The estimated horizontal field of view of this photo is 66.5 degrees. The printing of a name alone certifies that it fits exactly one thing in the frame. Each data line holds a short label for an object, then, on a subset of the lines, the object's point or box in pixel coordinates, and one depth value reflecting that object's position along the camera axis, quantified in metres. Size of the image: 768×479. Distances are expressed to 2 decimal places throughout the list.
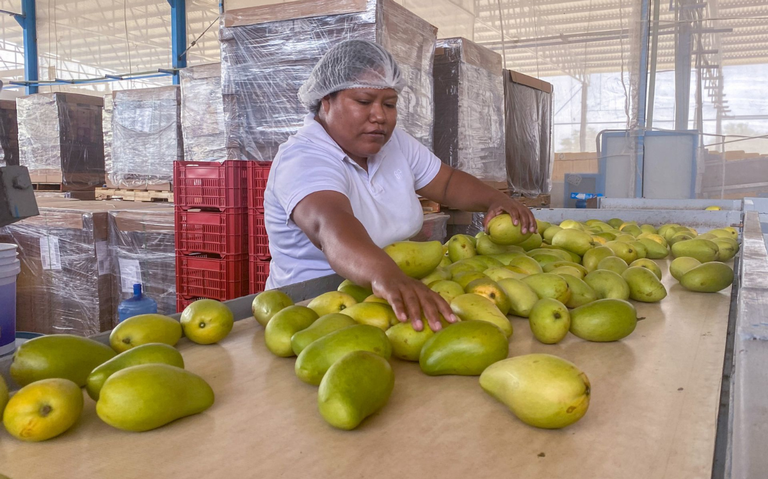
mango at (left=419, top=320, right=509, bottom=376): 1.09
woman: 1.76
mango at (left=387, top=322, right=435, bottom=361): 1.19
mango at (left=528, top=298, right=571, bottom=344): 1.29
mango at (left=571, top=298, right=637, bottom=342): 1.32
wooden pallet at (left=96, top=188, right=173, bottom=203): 5.69
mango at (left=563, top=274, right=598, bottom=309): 1.55
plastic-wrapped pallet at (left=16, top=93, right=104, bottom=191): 6.42
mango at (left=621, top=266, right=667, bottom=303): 1.69
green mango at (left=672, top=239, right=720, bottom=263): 2.16
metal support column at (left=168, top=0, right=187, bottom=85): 11.09
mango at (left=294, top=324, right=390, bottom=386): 1.05
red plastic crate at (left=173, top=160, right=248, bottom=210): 3.89
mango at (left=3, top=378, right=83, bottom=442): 0.85
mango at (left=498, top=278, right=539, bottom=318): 1.48
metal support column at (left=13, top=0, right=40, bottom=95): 11.90
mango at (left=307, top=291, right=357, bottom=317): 1.40
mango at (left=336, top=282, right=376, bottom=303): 1.51
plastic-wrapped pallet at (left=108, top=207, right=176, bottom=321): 4.45
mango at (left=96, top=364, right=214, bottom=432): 0.88
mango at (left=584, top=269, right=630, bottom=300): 1.61
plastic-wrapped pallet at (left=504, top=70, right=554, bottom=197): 5.89
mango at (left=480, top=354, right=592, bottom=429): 0.88
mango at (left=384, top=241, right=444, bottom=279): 1.59
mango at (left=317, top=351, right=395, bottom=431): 0.87
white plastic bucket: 2.54
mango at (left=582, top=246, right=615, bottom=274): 1.97
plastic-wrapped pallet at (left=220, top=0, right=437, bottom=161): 3.78
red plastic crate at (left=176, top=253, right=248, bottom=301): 3.92
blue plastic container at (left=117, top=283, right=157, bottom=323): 3.72
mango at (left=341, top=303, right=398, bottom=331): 1.26
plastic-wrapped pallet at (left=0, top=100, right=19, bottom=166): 7.38
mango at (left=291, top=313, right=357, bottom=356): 1.16
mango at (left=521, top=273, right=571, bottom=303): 1.50
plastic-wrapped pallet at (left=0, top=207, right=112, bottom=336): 4.62
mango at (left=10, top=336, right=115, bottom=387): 1.03
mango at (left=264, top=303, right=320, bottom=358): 1.22
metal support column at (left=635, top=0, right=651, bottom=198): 6.88
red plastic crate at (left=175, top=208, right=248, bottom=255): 3.92
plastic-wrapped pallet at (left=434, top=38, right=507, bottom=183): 4.56
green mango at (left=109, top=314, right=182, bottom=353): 1.22
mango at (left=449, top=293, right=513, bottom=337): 1.28
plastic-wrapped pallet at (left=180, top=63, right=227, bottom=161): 5.00
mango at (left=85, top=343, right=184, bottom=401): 0.99
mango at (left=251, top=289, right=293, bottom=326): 1.45
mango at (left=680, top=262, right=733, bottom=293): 1.79
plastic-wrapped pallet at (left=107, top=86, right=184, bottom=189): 5.69
